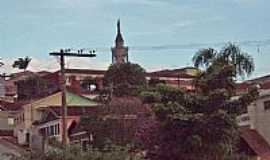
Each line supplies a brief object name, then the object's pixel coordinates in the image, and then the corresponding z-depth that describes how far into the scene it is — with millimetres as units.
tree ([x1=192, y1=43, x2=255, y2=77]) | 63594
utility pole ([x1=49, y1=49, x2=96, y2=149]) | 39088
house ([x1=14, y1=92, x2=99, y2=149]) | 64562
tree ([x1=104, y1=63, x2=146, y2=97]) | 69062
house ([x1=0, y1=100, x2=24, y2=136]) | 79562
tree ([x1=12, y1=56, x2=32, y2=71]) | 87562
